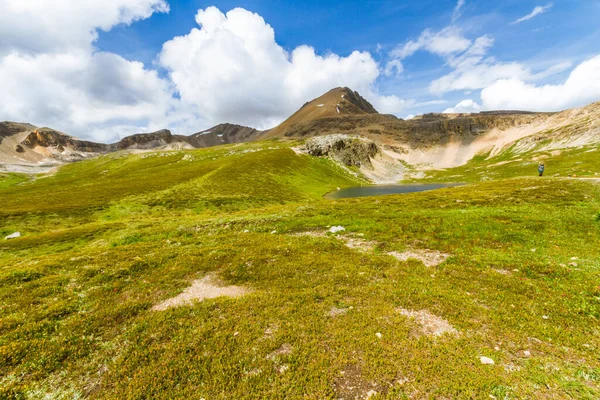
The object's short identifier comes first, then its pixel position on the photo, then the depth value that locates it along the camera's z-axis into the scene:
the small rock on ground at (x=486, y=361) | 8.70
